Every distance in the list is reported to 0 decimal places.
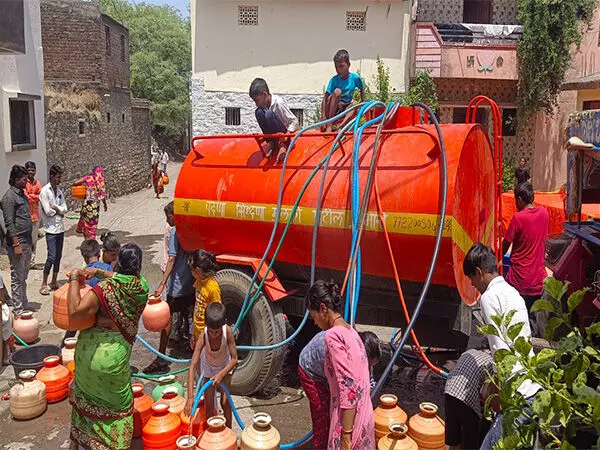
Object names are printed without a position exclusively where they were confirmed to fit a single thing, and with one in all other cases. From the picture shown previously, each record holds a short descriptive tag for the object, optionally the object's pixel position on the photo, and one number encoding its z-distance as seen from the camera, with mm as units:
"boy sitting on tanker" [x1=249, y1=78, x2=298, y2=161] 5086
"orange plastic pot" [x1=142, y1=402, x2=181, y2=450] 3789
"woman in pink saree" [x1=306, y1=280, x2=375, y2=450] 2895
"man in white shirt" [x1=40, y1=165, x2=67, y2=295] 7848
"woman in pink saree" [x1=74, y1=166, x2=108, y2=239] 8766
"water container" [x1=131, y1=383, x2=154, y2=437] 4105
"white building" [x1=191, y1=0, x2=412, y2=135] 16516
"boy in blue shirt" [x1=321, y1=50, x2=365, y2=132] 5953
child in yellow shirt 4734
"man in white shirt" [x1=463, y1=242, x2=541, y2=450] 3105
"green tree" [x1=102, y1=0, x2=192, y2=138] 33656
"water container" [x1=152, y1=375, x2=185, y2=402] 4438
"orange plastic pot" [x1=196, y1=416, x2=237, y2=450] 3484
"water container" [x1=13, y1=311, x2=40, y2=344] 5805
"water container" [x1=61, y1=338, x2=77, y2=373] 5121
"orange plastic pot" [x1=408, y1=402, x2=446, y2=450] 3693
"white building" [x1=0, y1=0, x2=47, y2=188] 10102
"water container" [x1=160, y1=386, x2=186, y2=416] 4039
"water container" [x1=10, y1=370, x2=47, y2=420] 4504
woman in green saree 3389
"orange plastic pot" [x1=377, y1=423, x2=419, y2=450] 3545
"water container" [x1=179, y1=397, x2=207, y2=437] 3875
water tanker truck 4223
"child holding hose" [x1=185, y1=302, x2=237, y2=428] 3871
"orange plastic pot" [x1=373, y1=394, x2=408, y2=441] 3805
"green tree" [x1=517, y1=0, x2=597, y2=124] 14570
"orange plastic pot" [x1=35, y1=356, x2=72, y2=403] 4777
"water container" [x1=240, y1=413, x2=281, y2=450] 3500
